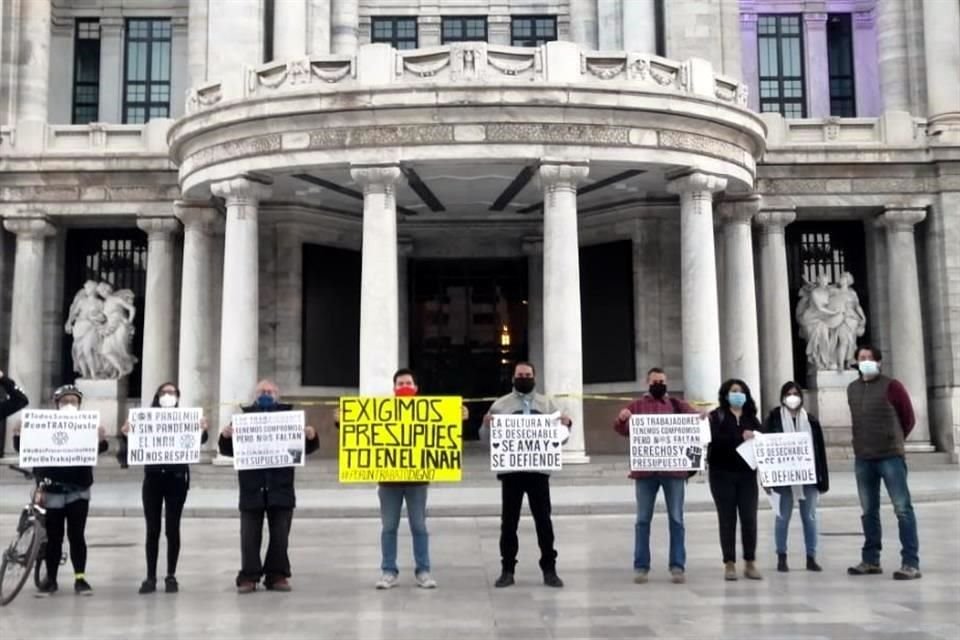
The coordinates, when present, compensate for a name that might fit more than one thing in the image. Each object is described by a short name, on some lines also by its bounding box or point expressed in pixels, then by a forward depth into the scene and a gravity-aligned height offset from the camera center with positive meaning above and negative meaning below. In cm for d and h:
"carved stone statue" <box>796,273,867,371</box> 3164 +222
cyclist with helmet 1150 -116
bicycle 1095 -151
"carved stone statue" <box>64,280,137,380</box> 3161 +229
